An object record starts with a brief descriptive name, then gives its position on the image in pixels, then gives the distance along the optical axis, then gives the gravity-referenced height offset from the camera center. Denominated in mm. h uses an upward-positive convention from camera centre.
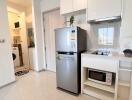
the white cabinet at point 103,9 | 1860 +664
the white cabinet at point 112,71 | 1776 -652
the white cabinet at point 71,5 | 2266 +891
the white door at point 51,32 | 3379 +381
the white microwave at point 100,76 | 1945 -701
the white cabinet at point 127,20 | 1809 +411
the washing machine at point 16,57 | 4390 -597
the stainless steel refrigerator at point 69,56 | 2105 -290
